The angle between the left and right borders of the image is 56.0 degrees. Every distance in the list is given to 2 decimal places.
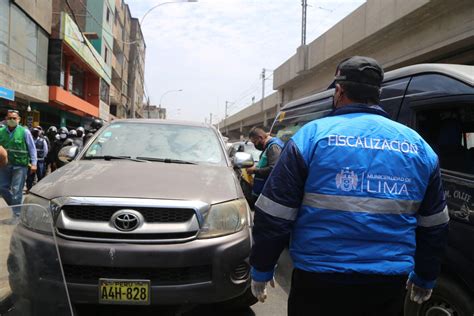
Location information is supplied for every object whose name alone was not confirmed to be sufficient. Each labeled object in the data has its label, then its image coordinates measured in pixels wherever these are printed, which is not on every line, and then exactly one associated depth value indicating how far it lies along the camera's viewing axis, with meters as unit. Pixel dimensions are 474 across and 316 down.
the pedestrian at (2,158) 3.46
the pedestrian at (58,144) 11.62
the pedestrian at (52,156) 11.84
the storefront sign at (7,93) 15.73
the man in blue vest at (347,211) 1.92
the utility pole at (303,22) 25.05
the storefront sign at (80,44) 22.83
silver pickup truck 3.02
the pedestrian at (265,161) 6.15
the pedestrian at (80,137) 10.03
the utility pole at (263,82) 54.39
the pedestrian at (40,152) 11.00
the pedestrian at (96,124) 12.31
